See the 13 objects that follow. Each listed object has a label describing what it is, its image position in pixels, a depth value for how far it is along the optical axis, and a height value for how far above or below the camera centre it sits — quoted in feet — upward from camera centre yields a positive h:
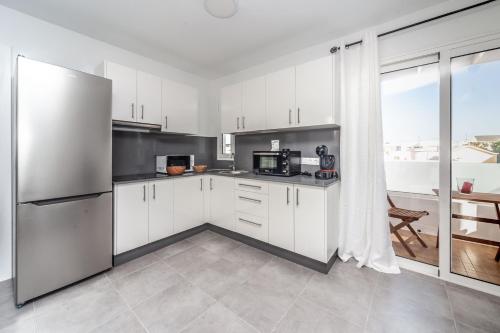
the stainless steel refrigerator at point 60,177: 4.92 -0.34
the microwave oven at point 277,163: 7.96 +0.12
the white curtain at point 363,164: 6.65 +0.07
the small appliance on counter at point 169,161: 9.09 +0.21
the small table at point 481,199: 5.82 -1.01
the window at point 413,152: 7.39 +0.64
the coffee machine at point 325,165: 7.41 +0.03
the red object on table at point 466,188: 6.09 -0.69
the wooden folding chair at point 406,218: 7.56 -2.03
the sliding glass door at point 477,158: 5.71 +0.24
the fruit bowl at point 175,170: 8.77 -0.21
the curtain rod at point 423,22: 5.40 +4.49
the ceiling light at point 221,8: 5.77 +4.87
